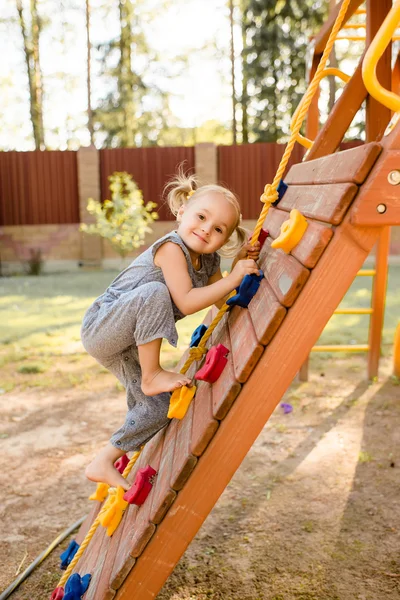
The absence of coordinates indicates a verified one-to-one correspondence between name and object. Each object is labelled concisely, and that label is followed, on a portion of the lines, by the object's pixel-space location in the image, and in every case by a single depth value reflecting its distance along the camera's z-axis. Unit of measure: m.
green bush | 12.79
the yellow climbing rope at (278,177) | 2.13
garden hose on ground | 2.59
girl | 2.28
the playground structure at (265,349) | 1.63
